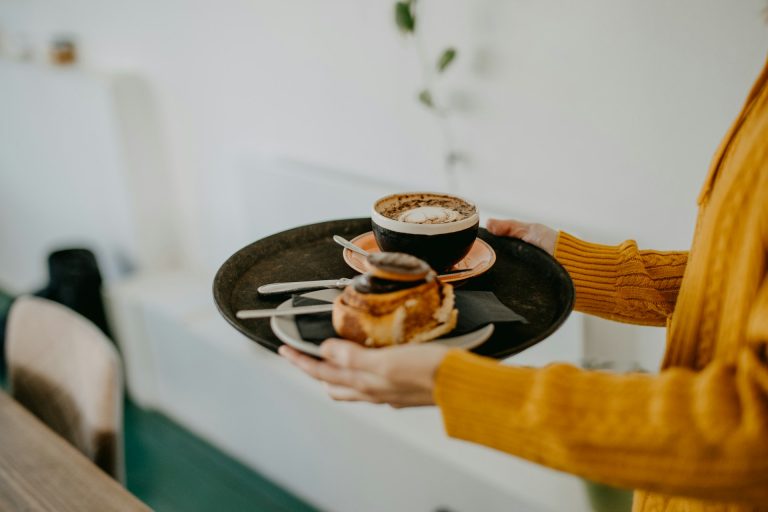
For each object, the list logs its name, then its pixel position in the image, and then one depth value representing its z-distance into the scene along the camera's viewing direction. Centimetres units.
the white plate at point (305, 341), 62
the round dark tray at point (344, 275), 67
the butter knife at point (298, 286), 73
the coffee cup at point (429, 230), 72
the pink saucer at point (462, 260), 77
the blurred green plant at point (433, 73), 136
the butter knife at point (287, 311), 66
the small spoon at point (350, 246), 79
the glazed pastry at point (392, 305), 62
